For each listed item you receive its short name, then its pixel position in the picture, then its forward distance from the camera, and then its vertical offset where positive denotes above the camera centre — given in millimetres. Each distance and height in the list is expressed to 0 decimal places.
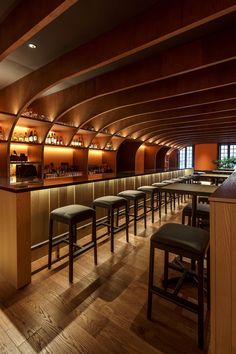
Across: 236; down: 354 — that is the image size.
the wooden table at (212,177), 5248 -321
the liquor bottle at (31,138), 4350 +620
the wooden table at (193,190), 2252 -296
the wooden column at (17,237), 2014 -769
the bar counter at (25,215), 2023 -588
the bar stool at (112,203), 2809 -564
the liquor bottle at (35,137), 4468 +637
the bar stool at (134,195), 3465 -546
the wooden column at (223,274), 1156 -657
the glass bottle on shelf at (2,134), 3833 +618
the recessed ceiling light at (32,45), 2551 +1578
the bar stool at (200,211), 2609 -630
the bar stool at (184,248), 1407 -627
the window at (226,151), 12992 +975
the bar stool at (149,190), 4102 -532
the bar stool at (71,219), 2107 -613
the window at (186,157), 14539 +618
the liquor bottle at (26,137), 4519 +662
